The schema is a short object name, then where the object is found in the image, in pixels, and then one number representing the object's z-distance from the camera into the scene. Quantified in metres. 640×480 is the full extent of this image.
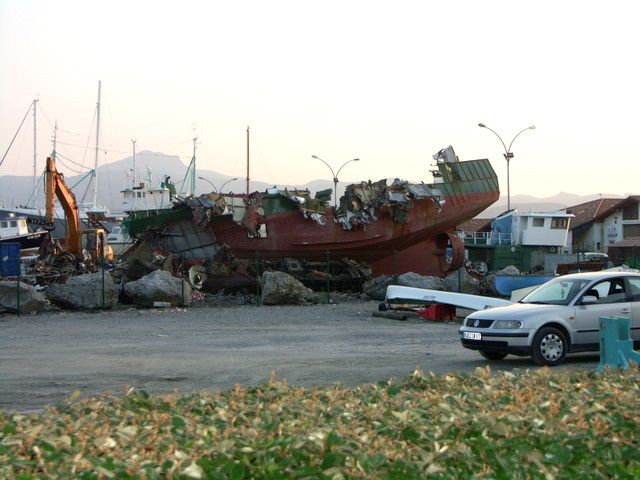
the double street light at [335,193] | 38.06
